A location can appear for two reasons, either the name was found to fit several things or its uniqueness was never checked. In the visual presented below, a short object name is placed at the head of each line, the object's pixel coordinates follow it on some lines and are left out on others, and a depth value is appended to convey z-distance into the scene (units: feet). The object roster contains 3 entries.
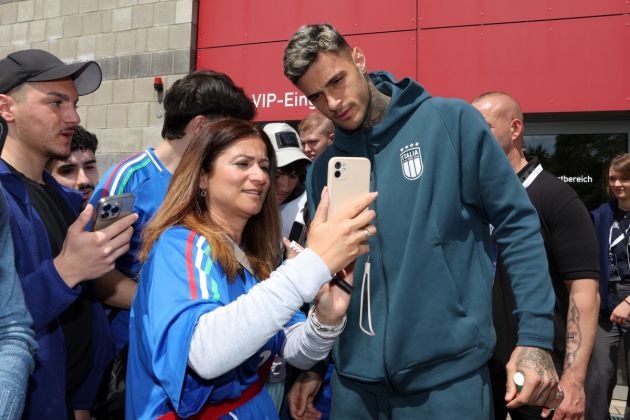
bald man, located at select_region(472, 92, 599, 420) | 7.58
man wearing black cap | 5.65
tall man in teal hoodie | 5.41
